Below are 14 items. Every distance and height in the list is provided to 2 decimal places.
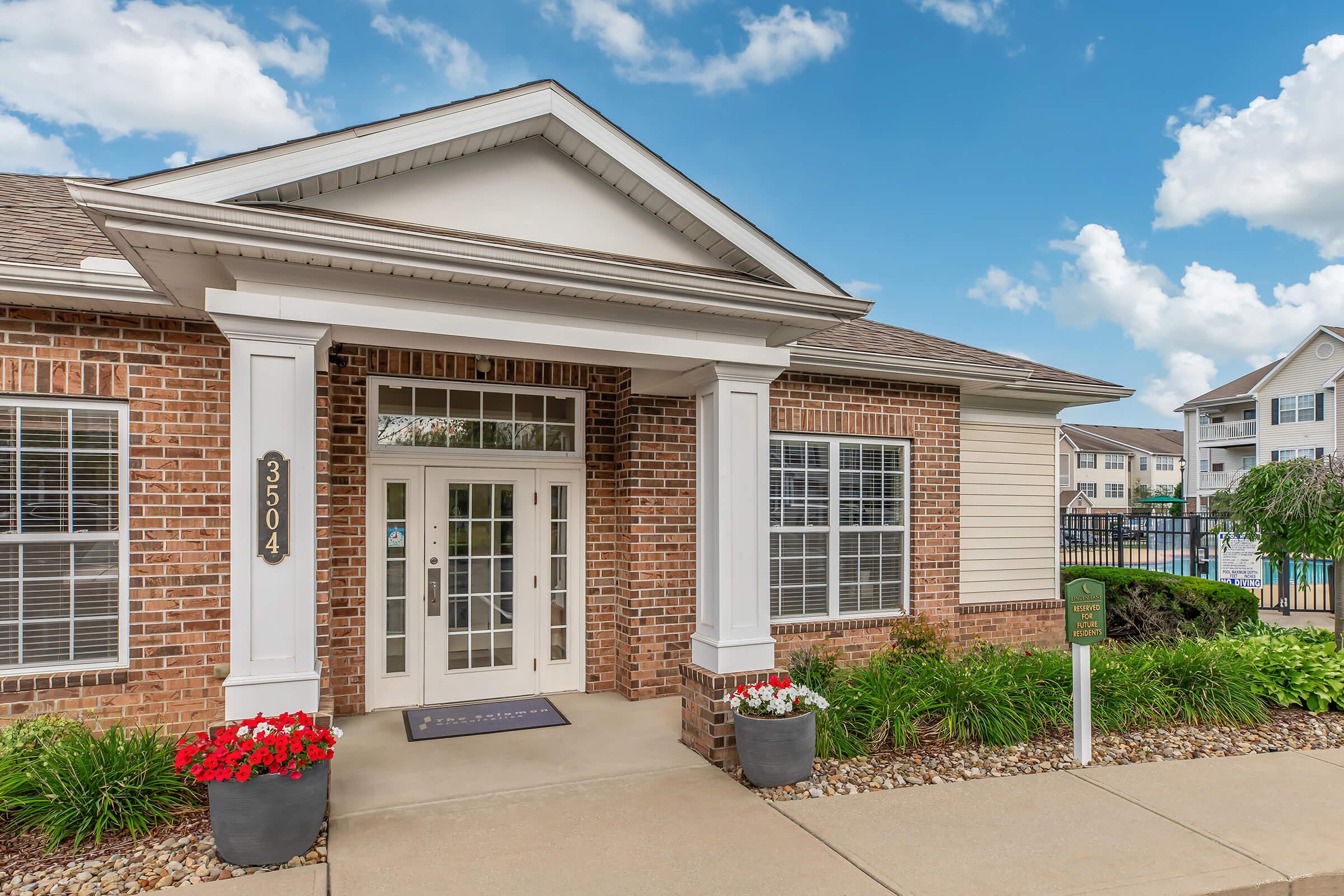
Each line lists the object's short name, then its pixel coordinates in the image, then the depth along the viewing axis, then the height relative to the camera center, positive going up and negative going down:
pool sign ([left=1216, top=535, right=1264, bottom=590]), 11.03 -1.42
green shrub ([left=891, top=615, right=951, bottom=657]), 7.41 -1.71
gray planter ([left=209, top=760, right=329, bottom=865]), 3.68 -1.71
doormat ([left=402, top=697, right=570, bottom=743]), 5.88 -2.04
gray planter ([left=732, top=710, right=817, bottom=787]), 4.79 -1.79
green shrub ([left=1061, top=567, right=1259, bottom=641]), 8.99 -1.70
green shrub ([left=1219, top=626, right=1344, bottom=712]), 6.68 -1.85
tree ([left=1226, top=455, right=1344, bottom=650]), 7.64 -0.42
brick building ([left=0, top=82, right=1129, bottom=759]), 4.20 +0.31
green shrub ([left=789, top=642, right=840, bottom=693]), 5.94 -1.63
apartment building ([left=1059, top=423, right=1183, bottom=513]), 53.41 +0.24
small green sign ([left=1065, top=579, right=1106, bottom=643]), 5.51 -1.05
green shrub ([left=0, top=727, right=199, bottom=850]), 3.91 -1.69
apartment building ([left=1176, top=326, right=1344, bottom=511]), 29.70 +2.33
